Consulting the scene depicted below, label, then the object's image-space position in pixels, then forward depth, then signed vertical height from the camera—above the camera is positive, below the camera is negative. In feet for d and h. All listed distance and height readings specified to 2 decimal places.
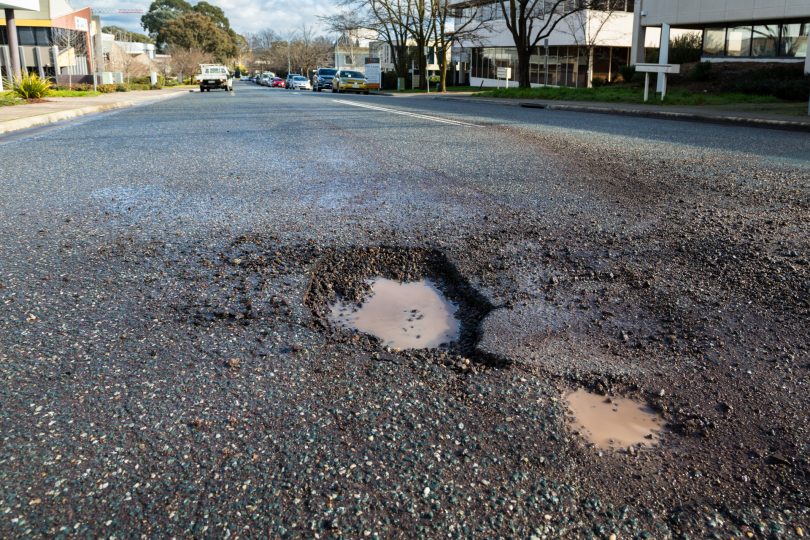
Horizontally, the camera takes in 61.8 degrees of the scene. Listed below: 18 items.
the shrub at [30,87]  80.74 +3.37
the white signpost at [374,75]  191.42 +11.19
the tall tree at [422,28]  174.09 +22.10
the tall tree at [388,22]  181.06 +24.71
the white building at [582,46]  147.54 +15.12
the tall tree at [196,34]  342.85 +40.64
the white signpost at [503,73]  117.47 +6.94
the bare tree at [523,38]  112.34 +12.55
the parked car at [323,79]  187.93 +9.79
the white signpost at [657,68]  73.90 +4.78
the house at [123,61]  200.03 +16.79
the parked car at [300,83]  215.31 +9.79
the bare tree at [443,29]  163.32 +20.76
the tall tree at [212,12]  436.93 +65.86
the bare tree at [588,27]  144.97 +18.32
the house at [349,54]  366.22 +33.25
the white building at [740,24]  94.17 +13.22
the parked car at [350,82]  172.04 +8.00
